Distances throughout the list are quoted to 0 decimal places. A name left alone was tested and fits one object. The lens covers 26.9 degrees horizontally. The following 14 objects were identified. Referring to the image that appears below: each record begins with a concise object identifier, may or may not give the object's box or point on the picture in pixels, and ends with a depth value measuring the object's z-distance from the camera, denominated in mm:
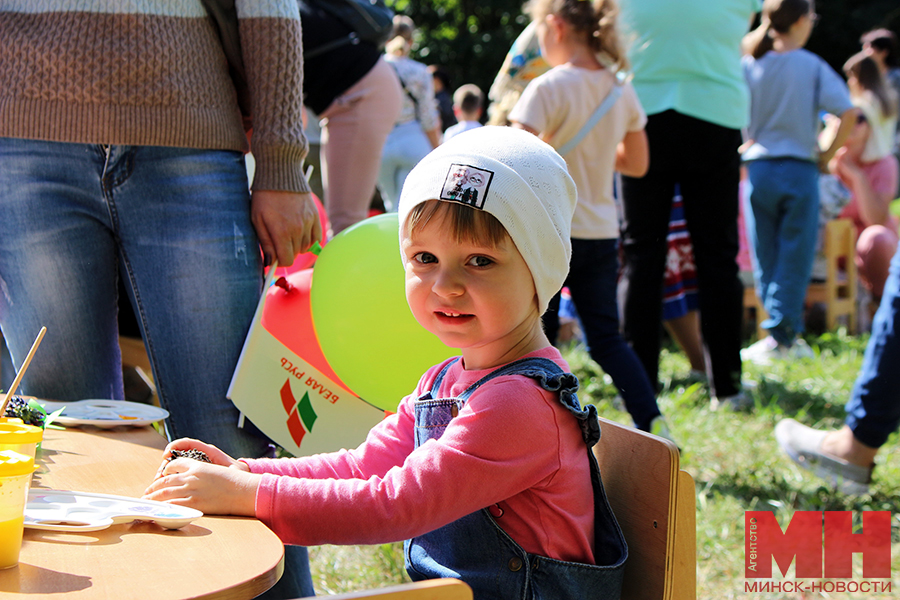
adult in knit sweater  2193
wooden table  1688
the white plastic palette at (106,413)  2102
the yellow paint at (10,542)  1709
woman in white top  6024
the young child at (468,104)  6690
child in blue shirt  4937
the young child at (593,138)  3138
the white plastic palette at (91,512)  1785
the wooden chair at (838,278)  6169
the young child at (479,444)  1870
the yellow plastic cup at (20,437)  1810
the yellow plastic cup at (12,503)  1710
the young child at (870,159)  6185
